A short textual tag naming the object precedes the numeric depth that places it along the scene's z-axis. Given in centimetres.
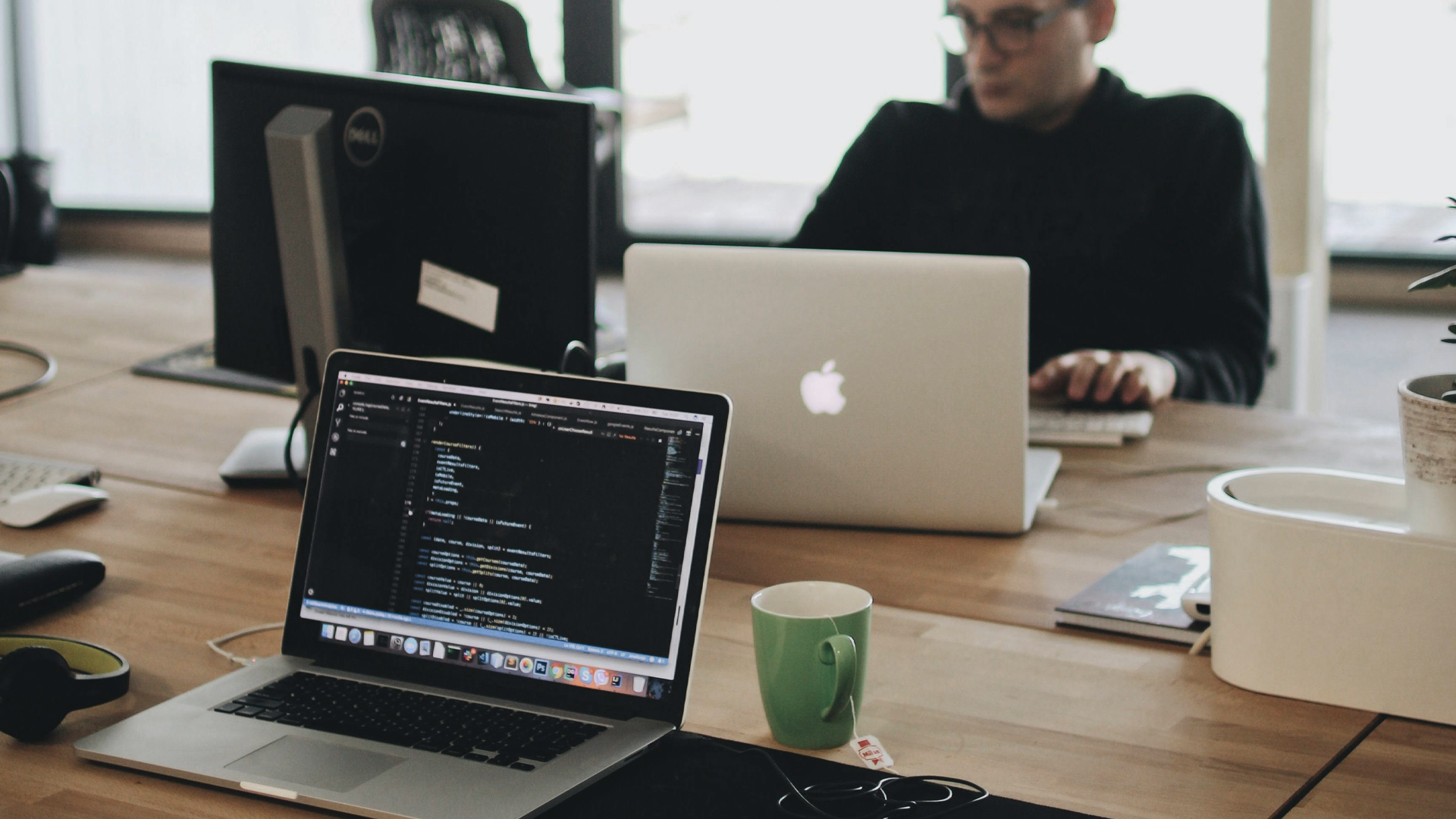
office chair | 402
